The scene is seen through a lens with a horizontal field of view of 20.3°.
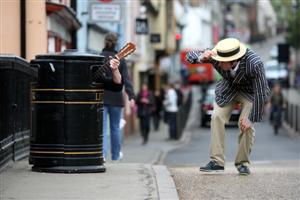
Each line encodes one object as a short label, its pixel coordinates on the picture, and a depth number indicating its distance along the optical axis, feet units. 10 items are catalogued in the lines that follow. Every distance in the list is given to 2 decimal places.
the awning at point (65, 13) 48.91
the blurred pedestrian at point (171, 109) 88.89
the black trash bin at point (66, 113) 29.63
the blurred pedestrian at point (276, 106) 97.76
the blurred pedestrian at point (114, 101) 38.50
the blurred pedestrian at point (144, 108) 82.99
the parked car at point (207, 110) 109.58
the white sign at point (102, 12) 66.44
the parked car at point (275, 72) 197.38
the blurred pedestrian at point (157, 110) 104.37
